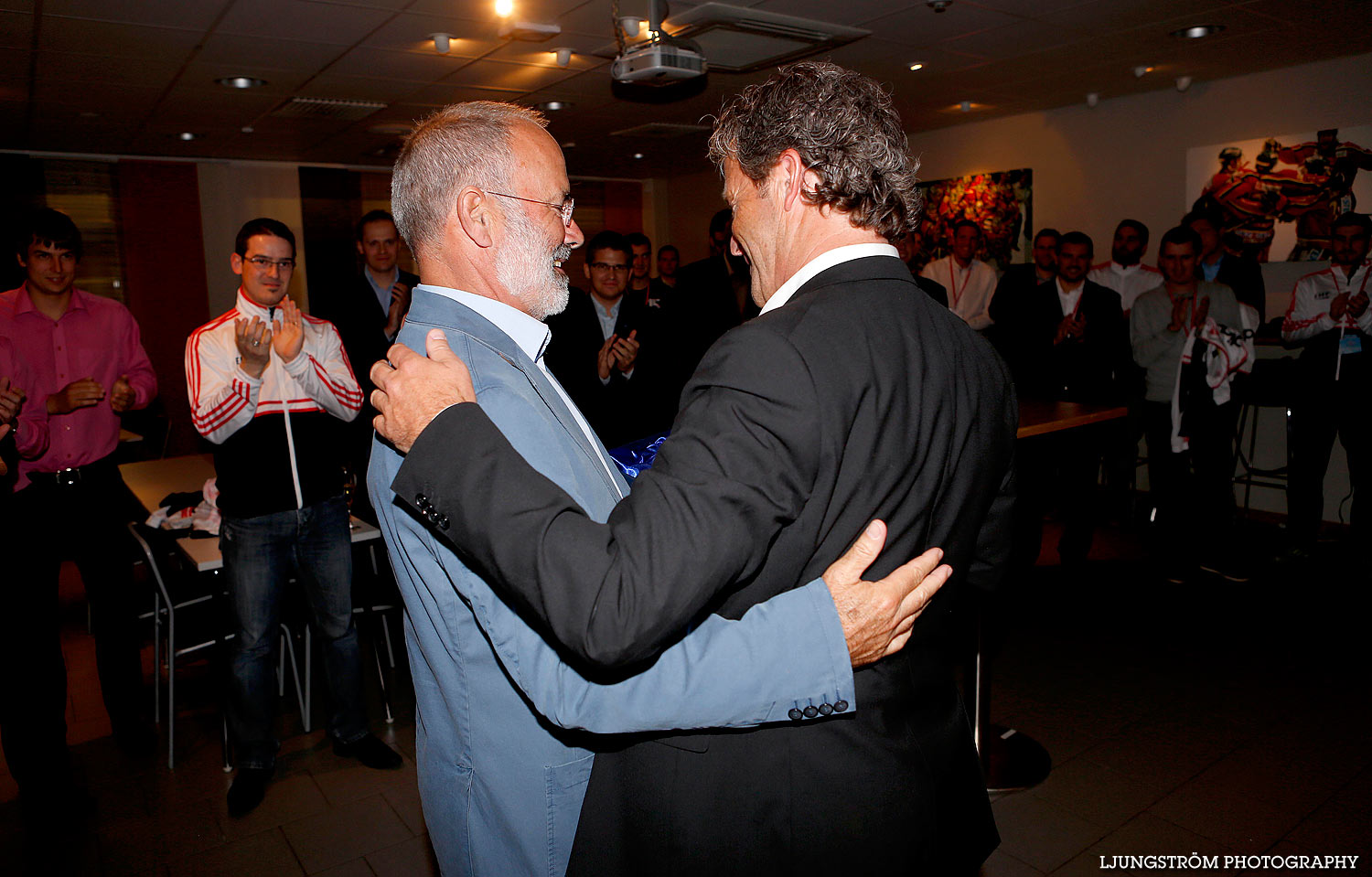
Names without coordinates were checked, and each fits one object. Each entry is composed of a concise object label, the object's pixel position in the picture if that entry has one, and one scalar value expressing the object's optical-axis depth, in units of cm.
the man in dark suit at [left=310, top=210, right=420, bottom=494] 443
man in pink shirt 297
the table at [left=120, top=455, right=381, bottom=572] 305
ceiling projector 460
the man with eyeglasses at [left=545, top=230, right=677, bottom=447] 421
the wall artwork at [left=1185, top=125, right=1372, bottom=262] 650
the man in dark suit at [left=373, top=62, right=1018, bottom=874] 84
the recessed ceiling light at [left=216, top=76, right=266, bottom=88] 637
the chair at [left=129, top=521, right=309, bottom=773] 312
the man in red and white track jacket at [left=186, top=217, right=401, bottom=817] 285
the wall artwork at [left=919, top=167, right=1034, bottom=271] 874
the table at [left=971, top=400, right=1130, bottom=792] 290
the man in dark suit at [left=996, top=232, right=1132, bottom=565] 493
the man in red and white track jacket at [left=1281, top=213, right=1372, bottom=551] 510
